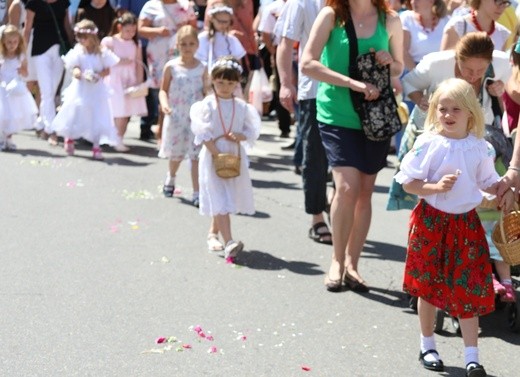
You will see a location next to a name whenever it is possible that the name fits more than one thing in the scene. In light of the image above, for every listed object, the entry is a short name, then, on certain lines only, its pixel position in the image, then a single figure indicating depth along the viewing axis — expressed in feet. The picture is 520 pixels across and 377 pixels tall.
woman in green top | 24.39
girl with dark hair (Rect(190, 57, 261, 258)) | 28.78
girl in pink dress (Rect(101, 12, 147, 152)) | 45.98
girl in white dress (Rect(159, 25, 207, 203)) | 35.58
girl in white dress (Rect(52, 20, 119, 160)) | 43.50
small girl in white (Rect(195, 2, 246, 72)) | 39.17
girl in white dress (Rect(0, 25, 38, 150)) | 43.86
